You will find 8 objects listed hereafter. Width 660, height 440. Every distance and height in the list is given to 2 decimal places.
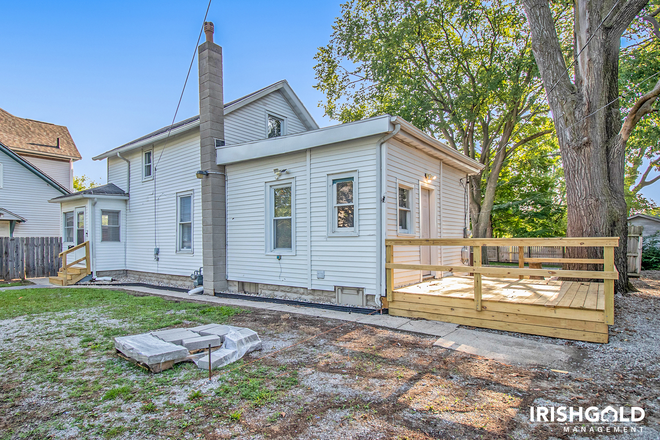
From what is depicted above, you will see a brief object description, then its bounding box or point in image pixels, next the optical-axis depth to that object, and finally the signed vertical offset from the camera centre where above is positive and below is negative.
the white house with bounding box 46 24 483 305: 6.51 +0.63
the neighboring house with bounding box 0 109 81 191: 16.58 +4.21
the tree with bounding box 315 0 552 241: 15.95 +7.68
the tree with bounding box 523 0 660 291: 7.29 +2.31
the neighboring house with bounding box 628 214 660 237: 19.34 -0.05
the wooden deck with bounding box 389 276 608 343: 4.43 -1.22
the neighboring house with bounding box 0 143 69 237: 13.91 +1.30
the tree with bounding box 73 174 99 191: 42.44 +5.95
